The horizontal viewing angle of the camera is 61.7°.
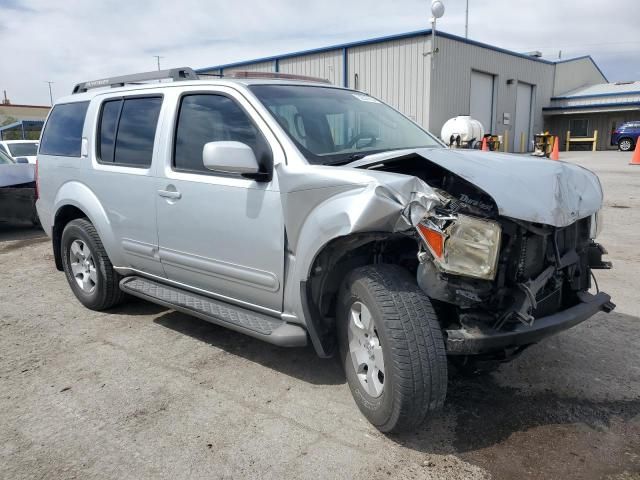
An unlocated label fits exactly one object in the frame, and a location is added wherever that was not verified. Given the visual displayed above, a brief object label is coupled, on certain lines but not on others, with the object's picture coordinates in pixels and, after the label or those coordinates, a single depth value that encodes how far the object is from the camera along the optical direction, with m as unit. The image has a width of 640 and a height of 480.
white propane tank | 19.30
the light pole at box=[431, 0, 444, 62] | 17.45
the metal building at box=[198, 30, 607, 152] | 20.86
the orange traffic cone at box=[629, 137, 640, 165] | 19.56
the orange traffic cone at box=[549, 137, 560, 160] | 18.30
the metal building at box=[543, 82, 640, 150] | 32.91
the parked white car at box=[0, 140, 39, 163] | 14.24
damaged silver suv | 2.63
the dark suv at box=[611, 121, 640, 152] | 29.53
